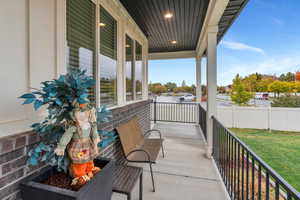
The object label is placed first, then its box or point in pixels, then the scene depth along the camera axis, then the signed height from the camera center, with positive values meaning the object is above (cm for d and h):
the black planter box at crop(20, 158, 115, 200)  88 -58
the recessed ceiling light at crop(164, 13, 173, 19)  312 +174
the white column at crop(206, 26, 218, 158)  319 +51
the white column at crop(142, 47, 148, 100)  468 +66
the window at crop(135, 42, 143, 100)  400 +76
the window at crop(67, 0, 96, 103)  160 +73
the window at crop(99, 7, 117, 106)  225 +63
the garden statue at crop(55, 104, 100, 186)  100 -32
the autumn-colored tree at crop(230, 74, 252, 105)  815 +18
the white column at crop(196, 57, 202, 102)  607 +77
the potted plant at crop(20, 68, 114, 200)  91 -32
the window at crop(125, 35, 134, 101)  336 +65
